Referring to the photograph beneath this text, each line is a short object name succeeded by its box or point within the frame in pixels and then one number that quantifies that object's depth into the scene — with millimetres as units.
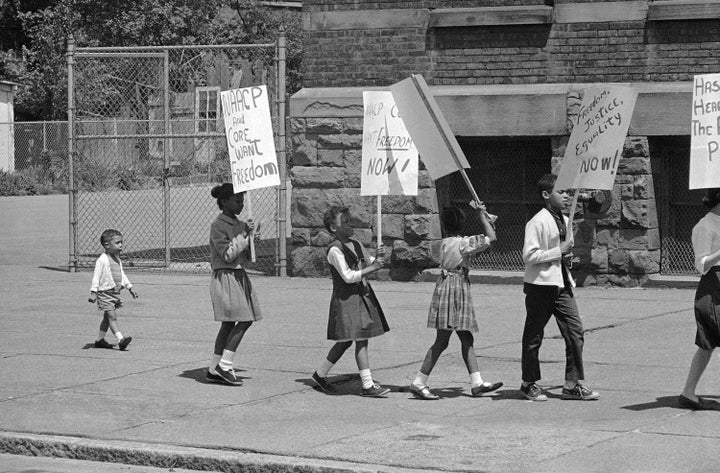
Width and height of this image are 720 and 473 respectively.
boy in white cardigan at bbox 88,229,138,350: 11680
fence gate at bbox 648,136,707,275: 15766
